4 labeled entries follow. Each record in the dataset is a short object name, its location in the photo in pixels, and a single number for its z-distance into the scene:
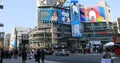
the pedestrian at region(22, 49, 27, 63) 10.97
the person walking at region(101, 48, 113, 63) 4.30
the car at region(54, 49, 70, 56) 22.77
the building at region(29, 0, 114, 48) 53.34
